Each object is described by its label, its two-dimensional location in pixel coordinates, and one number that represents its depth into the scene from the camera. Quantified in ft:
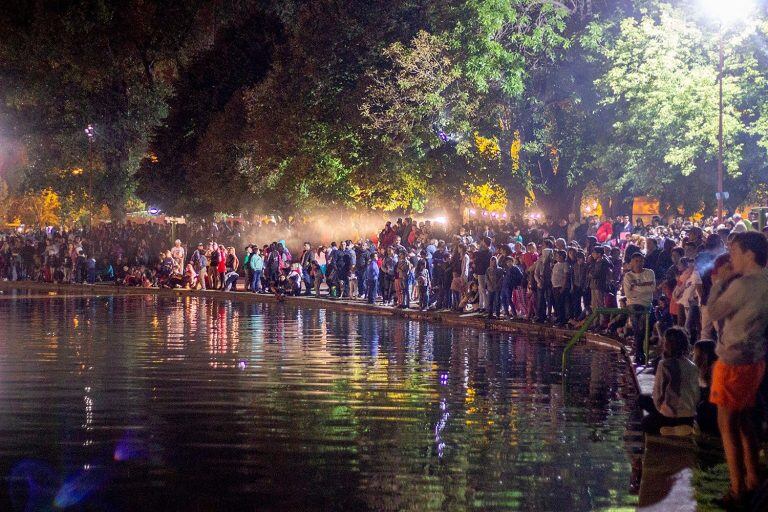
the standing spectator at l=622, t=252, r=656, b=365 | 59.00
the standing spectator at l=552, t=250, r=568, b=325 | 83.71
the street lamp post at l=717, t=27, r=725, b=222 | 102.64
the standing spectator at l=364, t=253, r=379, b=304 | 115.44
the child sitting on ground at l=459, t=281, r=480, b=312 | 100.94
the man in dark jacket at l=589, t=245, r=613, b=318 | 79.25
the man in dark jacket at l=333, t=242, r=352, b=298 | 124.57
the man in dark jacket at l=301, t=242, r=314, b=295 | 132.67
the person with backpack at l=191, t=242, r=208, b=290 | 145.38
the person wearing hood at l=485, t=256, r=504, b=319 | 92.99
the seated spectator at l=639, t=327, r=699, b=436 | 37.73
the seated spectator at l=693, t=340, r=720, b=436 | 38.52
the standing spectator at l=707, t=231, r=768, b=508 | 27.76
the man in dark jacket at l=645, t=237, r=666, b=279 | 71.00
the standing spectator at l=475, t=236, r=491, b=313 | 95.81
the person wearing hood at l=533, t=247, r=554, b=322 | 86.53
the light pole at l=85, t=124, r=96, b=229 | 184.55
